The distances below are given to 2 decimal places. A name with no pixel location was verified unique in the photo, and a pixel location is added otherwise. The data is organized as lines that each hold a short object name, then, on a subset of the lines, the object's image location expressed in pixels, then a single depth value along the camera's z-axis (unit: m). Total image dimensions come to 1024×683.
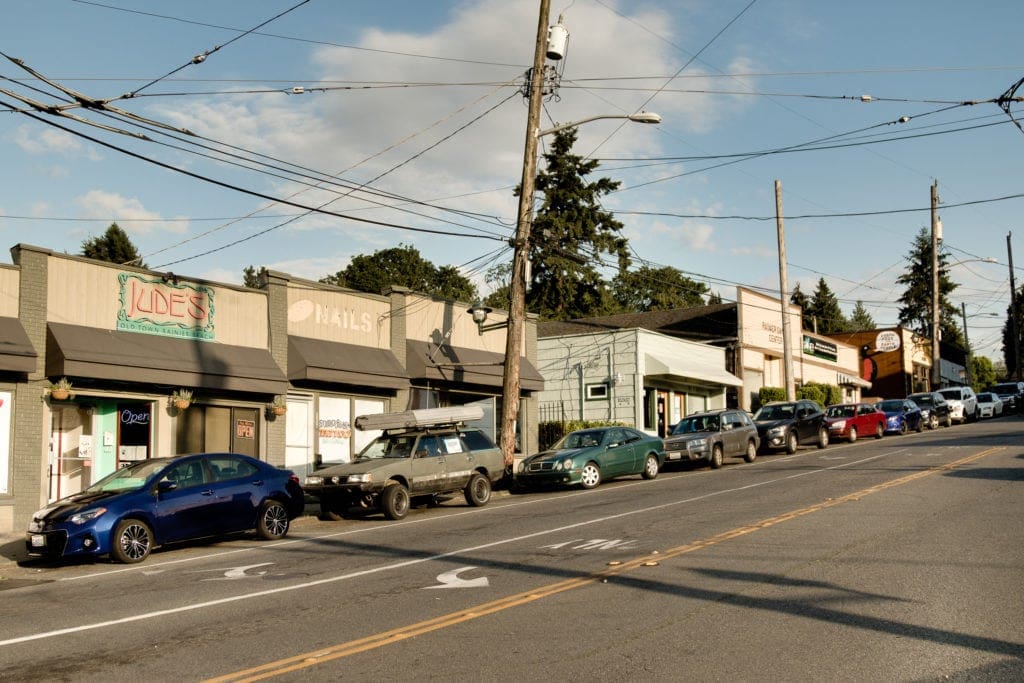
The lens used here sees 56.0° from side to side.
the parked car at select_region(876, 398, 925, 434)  38.41
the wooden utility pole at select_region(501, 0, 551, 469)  23.25
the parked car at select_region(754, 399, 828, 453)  30.50
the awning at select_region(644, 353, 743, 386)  35.06
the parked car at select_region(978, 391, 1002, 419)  50.38
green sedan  22.12
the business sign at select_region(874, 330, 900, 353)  63.91
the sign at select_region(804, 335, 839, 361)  51.07
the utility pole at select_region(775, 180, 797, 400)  37.19
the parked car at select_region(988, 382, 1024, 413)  53.91
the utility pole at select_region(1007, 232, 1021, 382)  64.50
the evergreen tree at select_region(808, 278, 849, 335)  107.06
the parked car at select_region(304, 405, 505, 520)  17.67
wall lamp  25.94
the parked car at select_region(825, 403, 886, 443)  35.12
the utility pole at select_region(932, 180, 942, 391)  52.00
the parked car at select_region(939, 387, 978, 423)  46.06
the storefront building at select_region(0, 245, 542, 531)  17.77
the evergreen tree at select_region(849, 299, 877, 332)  119.56
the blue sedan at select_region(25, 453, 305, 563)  13.27
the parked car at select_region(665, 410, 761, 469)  26.27
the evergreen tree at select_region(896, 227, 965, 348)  86.44
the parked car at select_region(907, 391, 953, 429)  42.62
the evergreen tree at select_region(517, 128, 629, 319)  51.47
